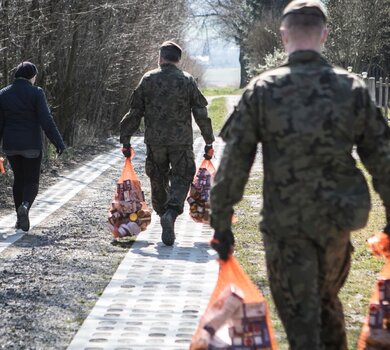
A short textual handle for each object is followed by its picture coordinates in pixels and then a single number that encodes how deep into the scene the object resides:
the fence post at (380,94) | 27.34
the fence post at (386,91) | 26.94
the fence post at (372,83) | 26.28
